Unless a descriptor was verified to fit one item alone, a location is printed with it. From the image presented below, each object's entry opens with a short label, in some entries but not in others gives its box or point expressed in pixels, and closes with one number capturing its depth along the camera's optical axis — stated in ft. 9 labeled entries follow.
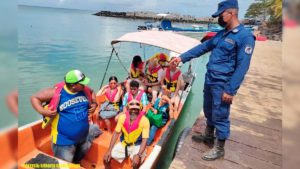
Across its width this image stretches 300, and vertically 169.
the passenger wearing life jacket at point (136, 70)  16.25
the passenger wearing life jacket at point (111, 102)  11.49
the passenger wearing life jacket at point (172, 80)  14.54
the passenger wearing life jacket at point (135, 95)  11.46
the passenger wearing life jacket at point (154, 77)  15.33
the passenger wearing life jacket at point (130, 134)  8.80
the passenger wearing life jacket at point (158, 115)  10.96
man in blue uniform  6.26
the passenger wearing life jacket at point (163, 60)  15.65
